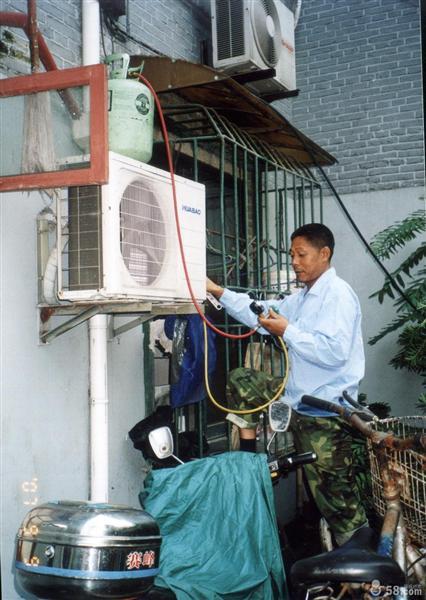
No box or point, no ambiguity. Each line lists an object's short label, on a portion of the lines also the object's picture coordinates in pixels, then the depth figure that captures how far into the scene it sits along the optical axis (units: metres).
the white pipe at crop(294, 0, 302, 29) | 7.38
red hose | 3.22
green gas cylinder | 3.09
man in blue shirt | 3.53
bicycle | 2.20
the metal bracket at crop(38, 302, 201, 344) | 3.16
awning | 3.85
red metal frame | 2.69
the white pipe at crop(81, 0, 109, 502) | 3.38
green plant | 6.54
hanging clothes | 4.11
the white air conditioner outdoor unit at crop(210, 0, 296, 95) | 5.19
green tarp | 3.37
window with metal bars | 4.57
